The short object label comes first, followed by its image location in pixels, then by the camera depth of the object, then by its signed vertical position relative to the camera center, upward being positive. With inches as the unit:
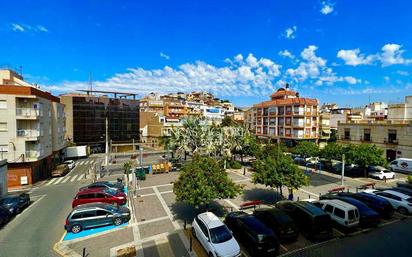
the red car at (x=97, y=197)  797.9 -258.0
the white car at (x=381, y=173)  1220.5 -261.8
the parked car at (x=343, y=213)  595.1 -238.3
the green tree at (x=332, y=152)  1320.3 -156.1
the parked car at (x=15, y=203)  755.1 -266.9
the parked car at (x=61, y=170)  1382.9 -280.0
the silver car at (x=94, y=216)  628.7 -262.1
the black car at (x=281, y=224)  539.2 -243.9
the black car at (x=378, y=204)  692.7 -247.5
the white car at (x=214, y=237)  464.8 -247.7
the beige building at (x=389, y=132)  1504.7 -43.5
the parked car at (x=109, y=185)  925.1 -255.9
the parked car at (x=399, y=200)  723.4 -248.4
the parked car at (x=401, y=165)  1360.2 -244.0
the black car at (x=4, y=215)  681.4 -276.9
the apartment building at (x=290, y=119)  2217.0 +69.0
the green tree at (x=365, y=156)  1179.3 -159.3
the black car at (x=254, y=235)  481.5 -248.3
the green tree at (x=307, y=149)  1518.2 -162.4
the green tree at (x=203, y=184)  634.2 -172.0
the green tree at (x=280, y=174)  777.1 -170.3
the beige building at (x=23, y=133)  1122.0 -32.4
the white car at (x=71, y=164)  1632.6 -282.9
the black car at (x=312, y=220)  557.3 -244.1
